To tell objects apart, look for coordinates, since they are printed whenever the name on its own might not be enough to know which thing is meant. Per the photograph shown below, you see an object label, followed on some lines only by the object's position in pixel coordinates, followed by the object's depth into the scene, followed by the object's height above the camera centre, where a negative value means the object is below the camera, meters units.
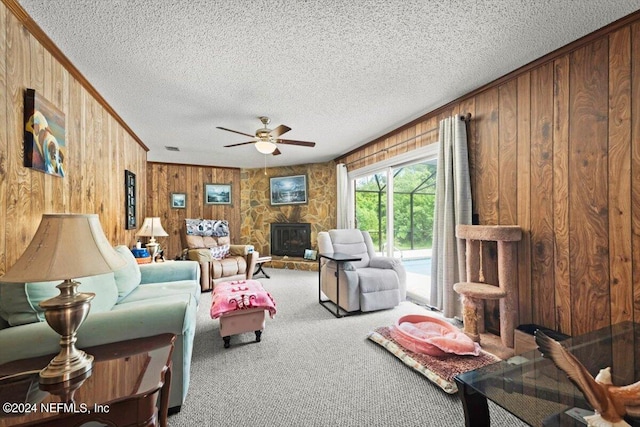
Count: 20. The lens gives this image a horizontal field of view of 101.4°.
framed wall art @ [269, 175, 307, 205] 5.99 +0.62
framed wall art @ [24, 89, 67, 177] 1.67 +0.58
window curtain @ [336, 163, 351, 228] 5.15 +0.37
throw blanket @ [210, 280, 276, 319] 2.32 -0.76
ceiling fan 3.04 +0.94
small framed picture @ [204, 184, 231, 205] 6.01 +0.54
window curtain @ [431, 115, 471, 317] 2.69 +0.03
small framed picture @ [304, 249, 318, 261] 5.69 -0.84
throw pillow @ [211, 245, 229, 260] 4.68 -0.63
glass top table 0.98 -0.73
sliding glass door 3.64 +0.01
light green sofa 1.23 -0.56
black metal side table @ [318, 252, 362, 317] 3.00 -0.65
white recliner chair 3.07 -0.73
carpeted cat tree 2.17 -0.63
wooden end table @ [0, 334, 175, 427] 0.88 -0.65
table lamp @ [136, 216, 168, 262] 3.83 -0.20
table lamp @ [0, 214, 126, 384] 1.06 -0.21
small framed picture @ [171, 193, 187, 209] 5.70 +0.38
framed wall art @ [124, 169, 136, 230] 3.66 +0.27
